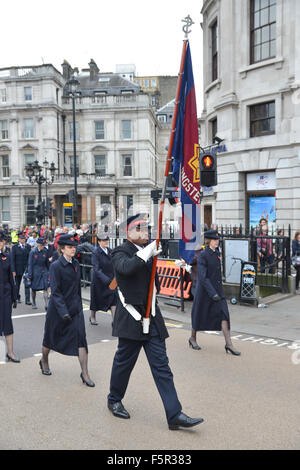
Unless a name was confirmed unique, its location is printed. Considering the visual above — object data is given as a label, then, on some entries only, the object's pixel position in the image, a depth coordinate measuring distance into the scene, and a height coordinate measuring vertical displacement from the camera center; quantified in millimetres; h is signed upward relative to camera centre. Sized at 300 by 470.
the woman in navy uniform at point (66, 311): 5609 -1189
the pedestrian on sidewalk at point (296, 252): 13304 -1181
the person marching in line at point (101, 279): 8680 -1225
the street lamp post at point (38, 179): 24159 +2105
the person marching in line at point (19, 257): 12736 -1155
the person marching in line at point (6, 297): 6531 -1191
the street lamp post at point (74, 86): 21672 +6287
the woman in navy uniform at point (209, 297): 6914 -1280
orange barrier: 10789 -1580
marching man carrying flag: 4203 -1103
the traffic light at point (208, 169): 10047 +1009
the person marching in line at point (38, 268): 11094 -1289
